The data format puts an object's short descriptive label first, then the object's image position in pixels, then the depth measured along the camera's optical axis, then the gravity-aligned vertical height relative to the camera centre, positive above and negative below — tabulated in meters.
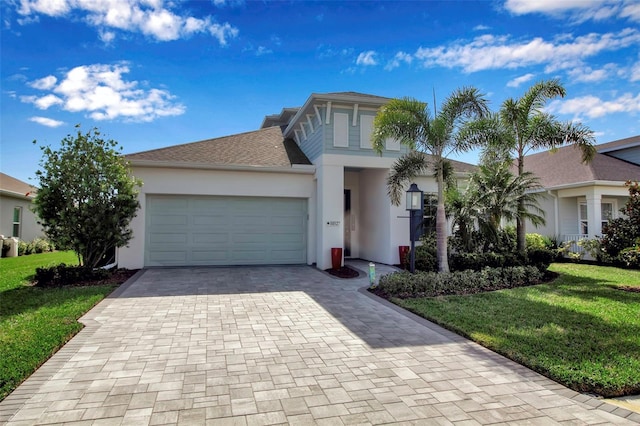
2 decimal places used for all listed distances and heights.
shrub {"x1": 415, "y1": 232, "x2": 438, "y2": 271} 10.28 -0.88
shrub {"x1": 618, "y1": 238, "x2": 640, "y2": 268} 11.55 -1.00
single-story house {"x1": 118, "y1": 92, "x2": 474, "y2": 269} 11.95 +1.03
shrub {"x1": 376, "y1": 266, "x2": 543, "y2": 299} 8.23 -1.33
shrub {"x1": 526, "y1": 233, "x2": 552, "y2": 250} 15.19 -0.58
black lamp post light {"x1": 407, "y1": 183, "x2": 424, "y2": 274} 9.55 +0.57
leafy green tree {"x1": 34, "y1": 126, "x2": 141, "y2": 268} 9.26 +0.83
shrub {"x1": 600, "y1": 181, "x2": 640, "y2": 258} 11.98 -0.26
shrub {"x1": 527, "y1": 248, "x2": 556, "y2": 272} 11.03 -0.94
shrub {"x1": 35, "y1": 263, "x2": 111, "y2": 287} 9.10 -1.24
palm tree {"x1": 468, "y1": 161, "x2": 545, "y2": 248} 10.86 +0.88
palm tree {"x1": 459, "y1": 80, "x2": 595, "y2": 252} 11.46 +3.24
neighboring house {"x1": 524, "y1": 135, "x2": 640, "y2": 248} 14.83 +1.74
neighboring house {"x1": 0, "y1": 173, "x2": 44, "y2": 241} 17.02 +0.78
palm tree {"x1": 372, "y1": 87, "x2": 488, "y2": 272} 9.53 +2.75
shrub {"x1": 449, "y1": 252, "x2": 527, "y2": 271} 10.28 -0.96
